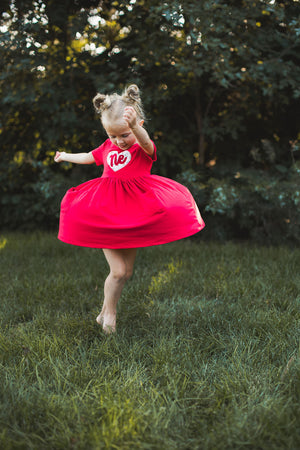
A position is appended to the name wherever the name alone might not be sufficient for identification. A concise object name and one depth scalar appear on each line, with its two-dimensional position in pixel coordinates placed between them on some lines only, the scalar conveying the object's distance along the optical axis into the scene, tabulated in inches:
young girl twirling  91.4
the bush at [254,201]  190.1
